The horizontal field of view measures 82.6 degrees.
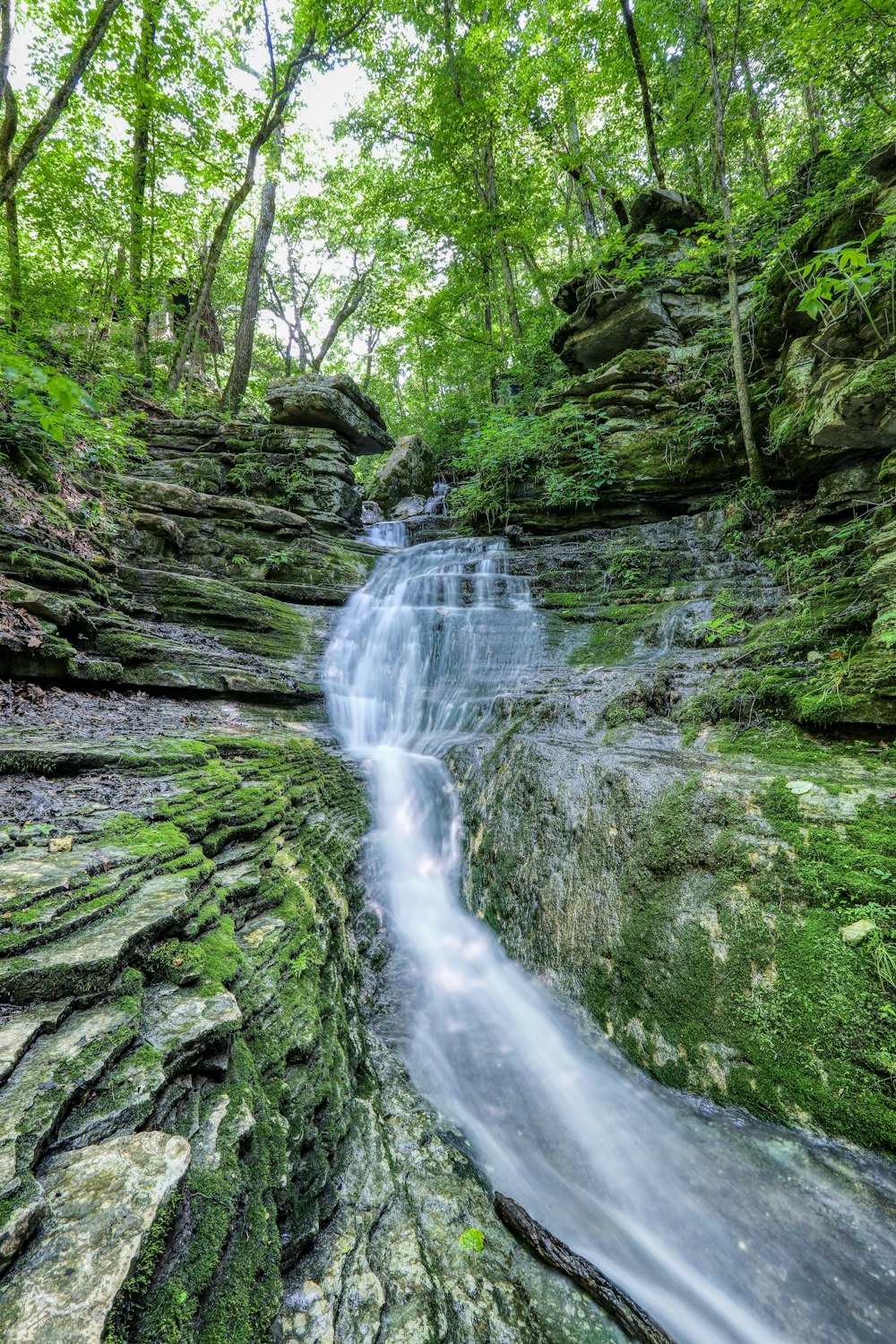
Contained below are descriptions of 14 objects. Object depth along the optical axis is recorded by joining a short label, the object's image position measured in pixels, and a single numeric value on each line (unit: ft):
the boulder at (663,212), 32.58
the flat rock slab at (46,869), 5.79
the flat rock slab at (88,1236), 2.81
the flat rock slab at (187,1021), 4.96
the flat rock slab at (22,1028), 4.03
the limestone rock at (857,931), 7.75
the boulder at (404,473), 47.29
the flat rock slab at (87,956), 4.67
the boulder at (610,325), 32.30
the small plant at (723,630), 16.40
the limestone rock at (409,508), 46.75
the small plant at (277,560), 28.81
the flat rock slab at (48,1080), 3.47
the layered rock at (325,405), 40.65
